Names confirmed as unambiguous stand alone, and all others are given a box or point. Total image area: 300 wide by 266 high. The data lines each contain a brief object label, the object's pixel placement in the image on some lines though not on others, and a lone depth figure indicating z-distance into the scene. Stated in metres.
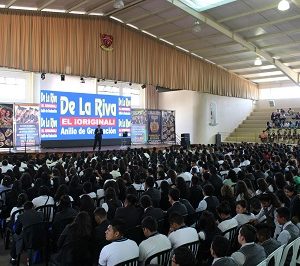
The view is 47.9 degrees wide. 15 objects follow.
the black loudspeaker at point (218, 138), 22.73
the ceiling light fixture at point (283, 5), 10.71
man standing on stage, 15.05
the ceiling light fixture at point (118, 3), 11.45
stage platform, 12.98
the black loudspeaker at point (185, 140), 19.00
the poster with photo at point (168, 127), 19.51
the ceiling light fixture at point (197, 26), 14.66
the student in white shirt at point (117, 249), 2.94
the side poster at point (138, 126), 18.22
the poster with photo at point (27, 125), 13.69
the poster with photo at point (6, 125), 13.15
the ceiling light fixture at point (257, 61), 17.90
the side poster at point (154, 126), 18.86
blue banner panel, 14.71
